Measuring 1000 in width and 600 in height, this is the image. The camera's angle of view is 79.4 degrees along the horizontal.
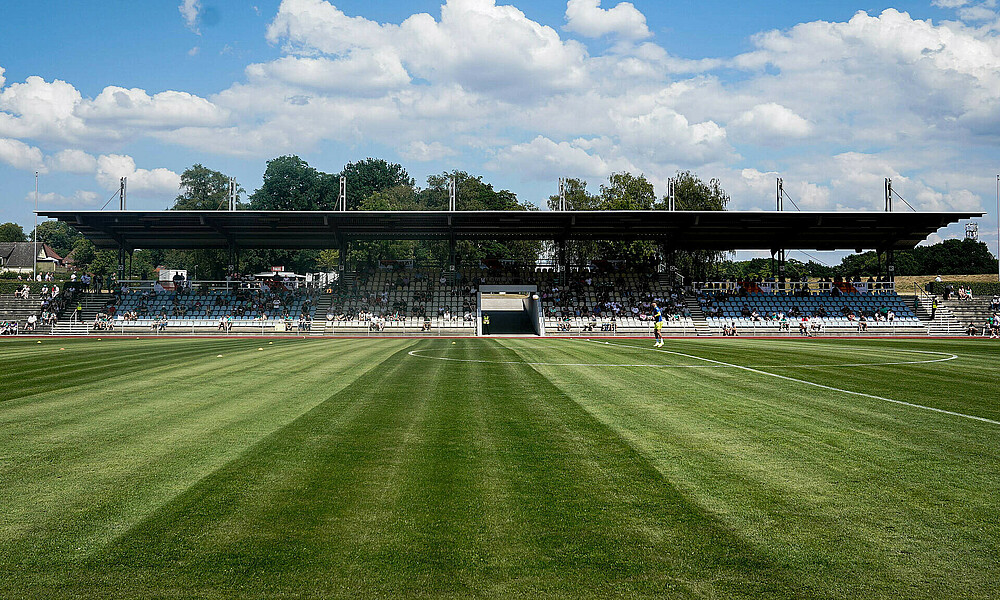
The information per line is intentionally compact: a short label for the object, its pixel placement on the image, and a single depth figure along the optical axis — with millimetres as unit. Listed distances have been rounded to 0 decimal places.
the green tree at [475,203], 75312
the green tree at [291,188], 93375
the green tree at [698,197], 68188
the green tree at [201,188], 93250
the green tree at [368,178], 100125
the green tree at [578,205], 71275
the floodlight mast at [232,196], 45719
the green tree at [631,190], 70688
